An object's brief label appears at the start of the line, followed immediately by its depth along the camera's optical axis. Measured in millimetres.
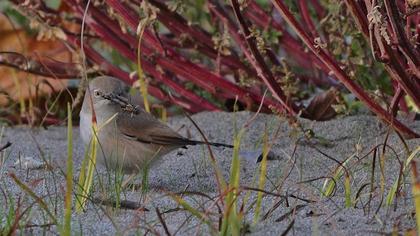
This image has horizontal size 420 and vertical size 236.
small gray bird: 7133
